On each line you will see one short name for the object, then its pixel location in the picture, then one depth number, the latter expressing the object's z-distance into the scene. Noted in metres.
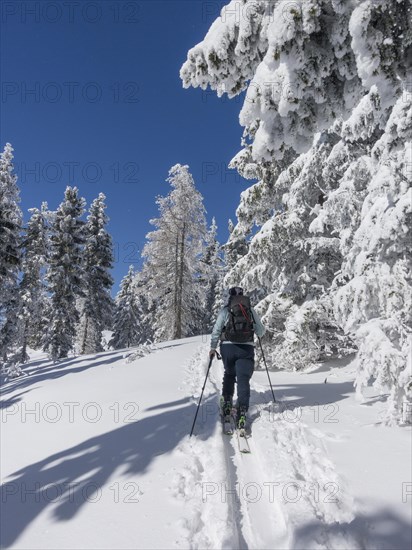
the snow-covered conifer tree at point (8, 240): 19.98
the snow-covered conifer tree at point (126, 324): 43.28
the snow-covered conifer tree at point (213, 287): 44.16
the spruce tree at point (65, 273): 27.41
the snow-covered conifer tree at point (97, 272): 32.72
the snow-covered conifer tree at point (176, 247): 25.11
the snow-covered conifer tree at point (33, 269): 25.66
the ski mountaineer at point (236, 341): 6.53
